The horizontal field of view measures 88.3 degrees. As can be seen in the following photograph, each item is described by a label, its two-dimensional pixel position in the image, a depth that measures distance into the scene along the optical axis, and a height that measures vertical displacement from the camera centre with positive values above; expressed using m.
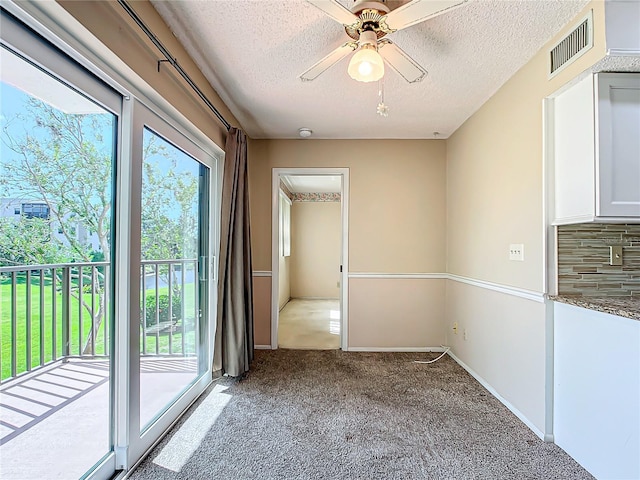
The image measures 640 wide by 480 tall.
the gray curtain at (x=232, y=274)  2.78 -0.28
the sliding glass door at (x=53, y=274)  1.22 -0.15
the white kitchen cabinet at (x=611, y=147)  1.68 +0.48
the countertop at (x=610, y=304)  1.51 -0.32
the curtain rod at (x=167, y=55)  1.47 +1.01
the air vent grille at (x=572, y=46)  1.66 +1.05
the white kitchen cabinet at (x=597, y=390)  1.53 -0.77
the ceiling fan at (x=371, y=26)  1.40 +1.00
